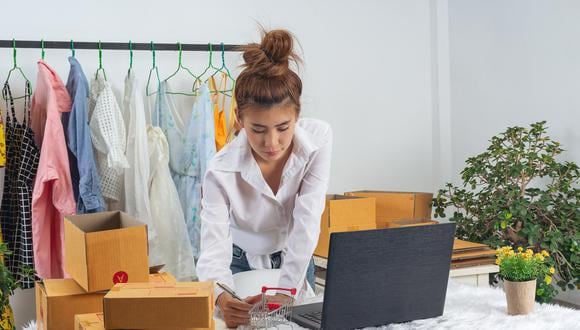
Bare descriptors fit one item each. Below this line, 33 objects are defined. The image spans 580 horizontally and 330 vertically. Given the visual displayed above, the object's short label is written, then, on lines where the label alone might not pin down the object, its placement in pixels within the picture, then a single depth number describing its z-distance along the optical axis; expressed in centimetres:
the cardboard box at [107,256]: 173
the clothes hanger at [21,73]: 318
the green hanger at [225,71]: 365
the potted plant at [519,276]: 173
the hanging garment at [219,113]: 348
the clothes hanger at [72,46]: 329
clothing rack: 321
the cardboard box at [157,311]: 138
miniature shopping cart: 155
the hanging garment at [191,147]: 336
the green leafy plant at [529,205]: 304
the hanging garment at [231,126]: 349
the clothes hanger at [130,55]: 343
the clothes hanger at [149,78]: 353
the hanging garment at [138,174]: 323
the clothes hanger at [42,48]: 323
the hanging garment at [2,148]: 294
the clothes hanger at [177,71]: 356
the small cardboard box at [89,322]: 143
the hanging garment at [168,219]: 328
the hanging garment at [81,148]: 309
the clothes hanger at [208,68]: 359
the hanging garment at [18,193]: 307
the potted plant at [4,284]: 183
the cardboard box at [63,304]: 172
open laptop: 153
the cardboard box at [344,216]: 313
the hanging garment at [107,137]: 315
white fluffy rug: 162
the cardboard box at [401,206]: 345
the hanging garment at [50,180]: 305
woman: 194
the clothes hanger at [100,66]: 333
